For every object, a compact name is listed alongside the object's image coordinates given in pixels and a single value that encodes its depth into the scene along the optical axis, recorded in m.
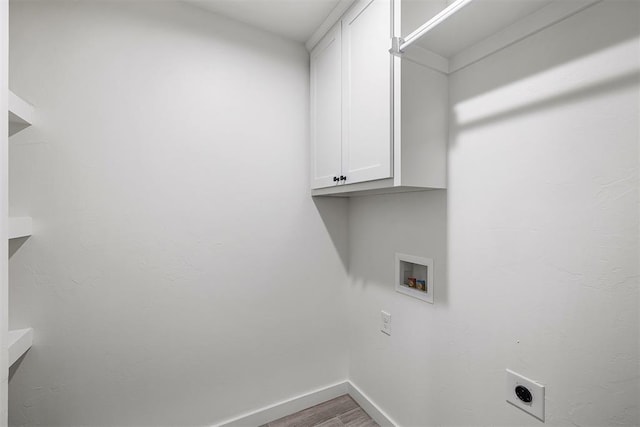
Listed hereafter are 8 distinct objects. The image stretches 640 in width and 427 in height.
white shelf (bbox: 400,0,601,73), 0.85
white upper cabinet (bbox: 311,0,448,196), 1.08
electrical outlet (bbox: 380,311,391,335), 1.54
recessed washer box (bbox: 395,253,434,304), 1.30
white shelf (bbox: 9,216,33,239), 1.00
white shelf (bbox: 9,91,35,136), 0.98
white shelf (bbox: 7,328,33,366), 0.99
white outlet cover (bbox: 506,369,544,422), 0.92
